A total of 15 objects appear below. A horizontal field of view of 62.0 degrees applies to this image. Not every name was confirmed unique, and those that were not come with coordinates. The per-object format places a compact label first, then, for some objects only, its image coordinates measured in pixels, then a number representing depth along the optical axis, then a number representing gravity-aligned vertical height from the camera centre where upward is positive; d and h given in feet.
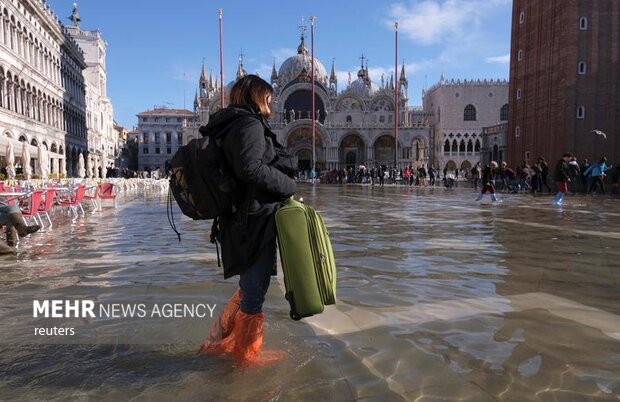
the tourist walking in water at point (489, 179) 53.16 -0.45
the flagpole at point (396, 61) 139.26 +30.37
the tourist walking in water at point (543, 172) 75.97 +0.35
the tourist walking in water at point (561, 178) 49.21 -0.37
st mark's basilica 225.56 +24.91
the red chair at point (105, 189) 48.49 -1.12
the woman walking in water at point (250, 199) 8.78 -0.40
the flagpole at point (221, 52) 143.34 +34.71
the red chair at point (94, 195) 45.41 -1.59
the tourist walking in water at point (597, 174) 67.41 -0.01
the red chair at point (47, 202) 31.55 -1.51
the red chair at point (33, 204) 28.07 -1.47
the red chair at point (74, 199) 37.40 -1.64
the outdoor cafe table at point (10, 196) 29.94 -1.14
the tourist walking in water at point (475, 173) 95.31 +0.33
